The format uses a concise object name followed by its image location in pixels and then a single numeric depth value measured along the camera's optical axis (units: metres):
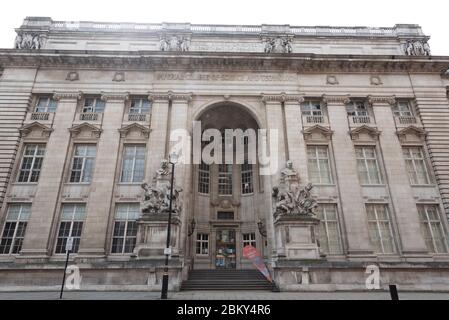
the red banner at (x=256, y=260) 17.54
